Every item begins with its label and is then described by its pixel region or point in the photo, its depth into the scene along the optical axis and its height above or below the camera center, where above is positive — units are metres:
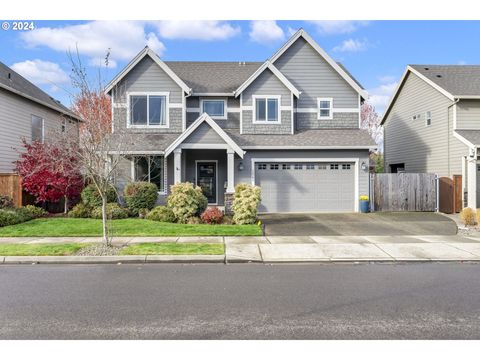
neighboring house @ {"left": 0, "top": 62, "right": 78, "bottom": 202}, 18.31 +3.95
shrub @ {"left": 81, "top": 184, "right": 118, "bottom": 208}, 15.87 -0.85
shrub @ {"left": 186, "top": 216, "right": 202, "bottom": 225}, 13.93 -1.73
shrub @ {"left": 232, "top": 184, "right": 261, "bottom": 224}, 13.78 -1.08
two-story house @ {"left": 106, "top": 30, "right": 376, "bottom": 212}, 18.22 +2.77
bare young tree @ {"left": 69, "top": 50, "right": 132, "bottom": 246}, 9.87 +1.26
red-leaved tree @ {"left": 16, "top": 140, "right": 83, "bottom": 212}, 15.62 +0.23
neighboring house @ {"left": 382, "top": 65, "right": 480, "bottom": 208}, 18.44 +3.49
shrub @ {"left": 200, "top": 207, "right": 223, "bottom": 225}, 13.90 -1.56
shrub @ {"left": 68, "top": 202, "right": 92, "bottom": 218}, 15.41 -1.50
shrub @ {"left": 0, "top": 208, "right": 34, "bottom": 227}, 13.41 -1.52
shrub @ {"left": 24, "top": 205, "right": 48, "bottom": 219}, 15.15 -1.44
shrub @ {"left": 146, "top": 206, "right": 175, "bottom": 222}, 14.44 -1.54
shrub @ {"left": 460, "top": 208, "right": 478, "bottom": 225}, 13.95 -1.56
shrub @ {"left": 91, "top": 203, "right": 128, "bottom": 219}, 15.05 -1.48
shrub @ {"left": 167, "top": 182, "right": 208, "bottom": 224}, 14.23 -0.96
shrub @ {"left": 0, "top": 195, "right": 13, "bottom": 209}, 15.07 -1.02
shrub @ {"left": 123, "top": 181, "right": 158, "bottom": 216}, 16.09 -0.82
